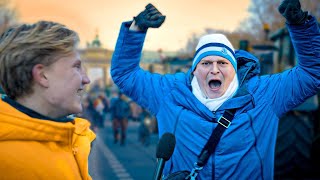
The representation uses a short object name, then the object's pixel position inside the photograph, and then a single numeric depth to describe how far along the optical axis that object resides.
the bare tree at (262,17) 26.65
